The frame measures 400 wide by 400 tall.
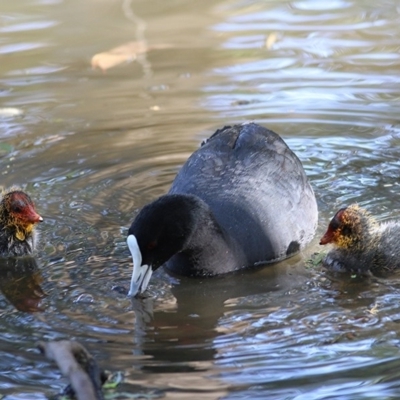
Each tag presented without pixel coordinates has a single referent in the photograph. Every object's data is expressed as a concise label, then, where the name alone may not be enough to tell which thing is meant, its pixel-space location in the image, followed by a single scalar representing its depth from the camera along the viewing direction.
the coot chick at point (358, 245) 10.94
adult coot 10.32
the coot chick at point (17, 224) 12.04
